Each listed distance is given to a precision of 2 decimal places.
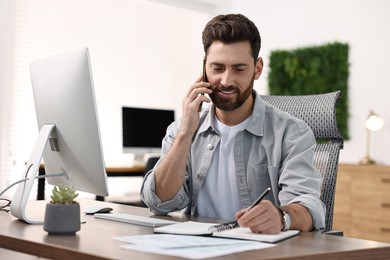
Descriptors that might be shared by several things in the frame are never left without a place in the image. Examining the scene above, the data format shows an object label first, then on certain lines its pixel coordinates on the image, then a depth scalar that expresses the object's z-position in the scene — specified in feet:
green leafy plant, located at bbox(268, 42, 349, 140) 21.39
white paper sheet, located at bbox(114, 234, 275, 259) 6.06
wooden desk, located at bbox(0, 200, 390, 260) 6.09
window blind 20.26
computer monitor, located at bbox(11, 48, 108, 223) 7.48
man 8.55
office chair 9.17
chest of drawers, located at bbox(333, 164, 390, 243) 18.06
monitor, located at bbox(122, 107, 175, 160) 20.32
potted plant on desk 6.87
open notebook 6.72
